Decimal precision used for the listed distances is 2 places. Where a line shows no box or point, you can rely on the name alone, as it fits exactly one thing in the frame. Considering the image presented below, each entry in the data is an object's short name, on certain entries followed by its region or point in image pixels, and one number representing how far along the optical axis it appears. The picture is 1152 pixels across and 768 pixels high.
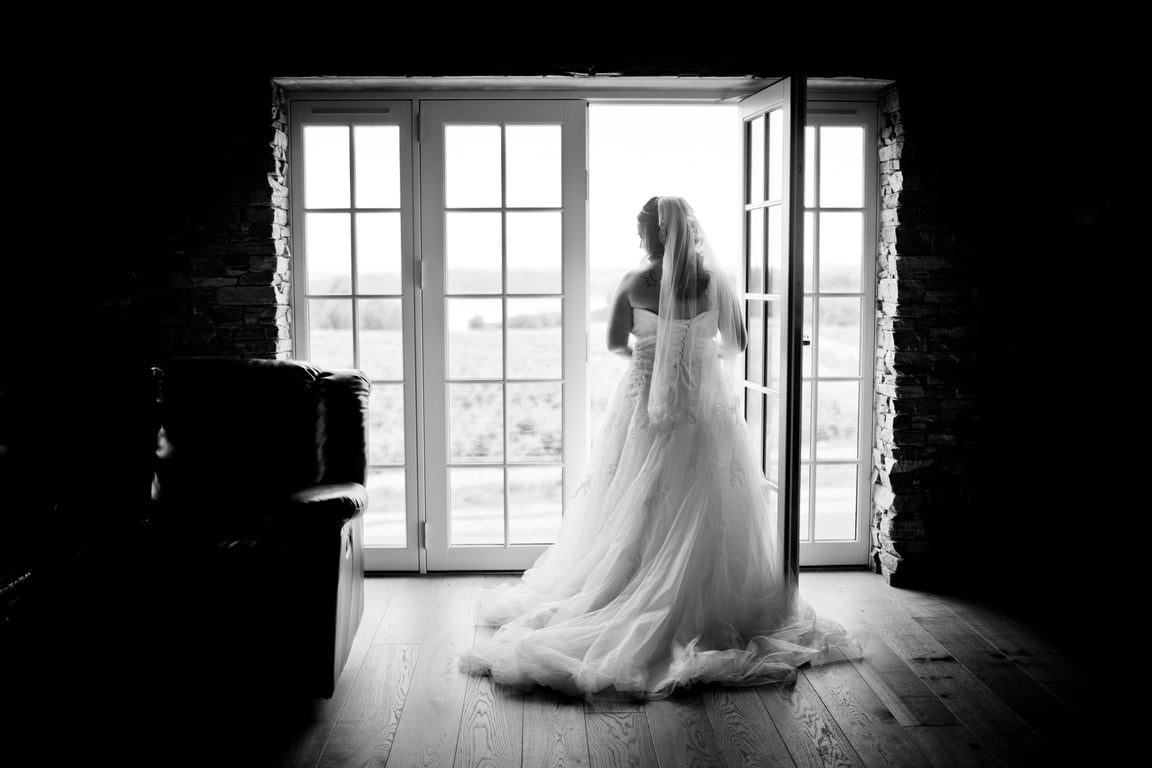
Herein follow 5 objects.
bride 3.24
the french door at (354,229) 4.24
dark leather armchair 2.92
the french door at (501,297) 4.27
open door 3.41
